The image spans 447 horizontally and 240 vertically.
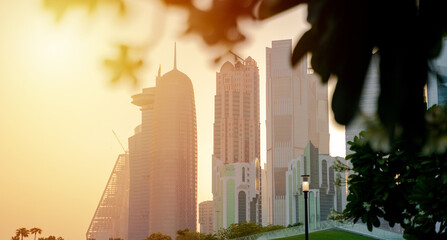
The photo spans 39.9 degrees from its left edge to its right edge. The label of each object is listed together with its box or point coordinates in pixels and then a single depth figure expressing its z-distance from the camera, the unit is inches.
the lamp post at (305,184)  1483.1
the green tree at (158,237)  6365.2
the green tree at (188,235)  6402.6
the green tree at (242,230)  6476.4
